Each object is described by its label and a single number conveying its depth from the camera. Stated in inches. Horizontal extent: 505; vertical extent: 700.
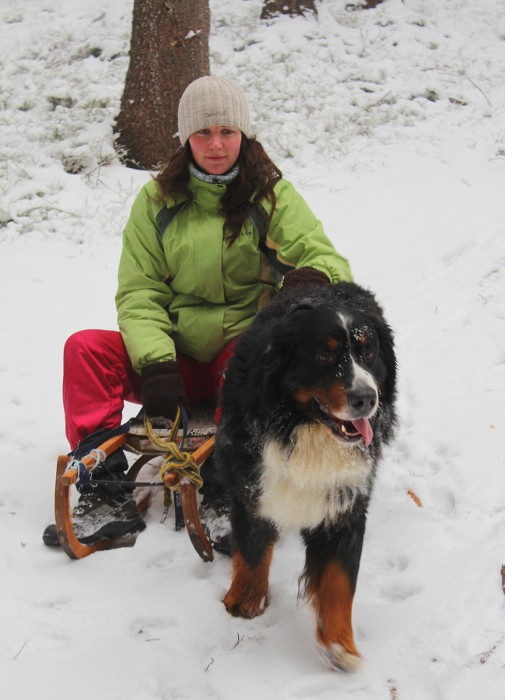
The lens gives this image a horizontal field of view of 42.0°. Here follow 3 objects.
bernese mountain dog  76.4
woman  107.7
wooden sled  99.0
